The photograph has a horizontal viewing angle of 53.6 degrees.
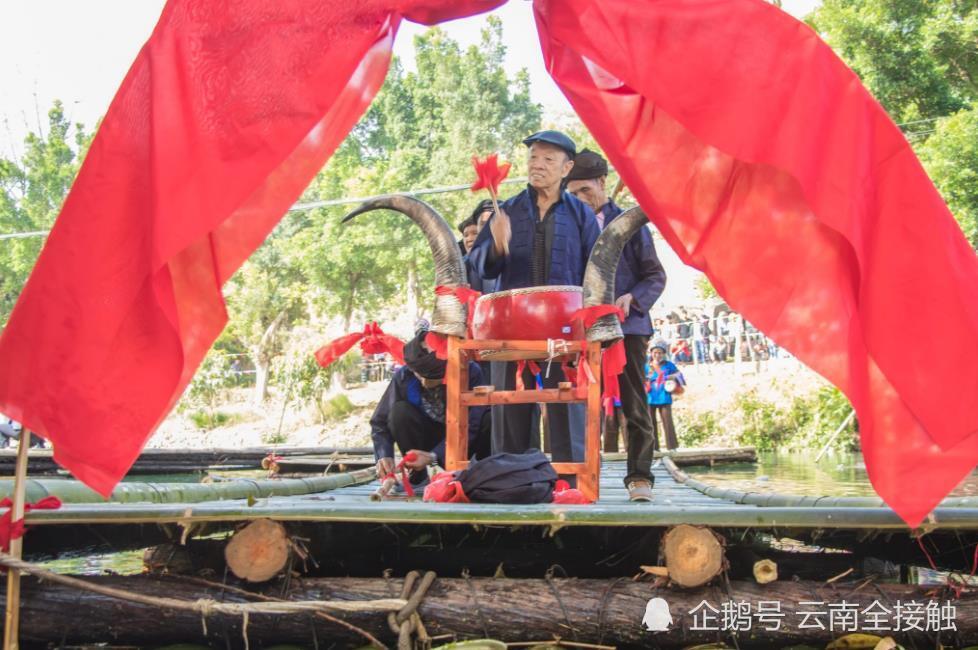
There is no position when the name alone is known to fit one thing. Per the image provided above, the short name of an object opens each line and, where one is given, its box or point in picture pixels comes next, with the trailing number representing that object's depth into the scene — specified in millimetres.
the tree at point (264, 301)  31500
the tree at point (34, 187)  32156
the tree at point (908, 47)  15570
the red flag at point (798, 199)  2773
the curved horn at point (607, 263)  4332
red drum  4438
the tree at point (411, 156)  29875
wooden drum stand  4262
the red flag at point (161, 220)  2777
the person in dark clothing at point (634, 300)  4664
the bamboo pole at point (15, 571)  2779
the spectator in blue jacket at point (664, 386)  11562
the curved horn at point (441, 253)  4484
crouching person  5551
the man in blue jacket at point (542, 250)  4840
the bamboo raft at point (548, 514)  3164
